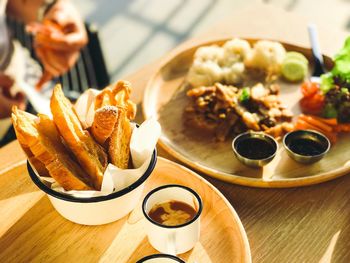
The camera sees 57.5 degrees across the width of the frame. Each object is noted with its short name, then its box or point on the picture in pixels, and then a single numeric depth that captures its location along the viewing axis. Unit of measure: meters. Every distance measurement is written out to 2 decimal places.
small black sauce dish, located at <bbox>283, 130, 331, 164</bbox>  0.39
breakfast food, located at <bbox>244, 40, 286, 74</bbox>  0.52
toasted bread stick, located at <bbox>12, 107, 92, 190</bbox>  0.29
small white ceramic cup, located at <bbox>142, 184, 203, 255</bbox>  0.30
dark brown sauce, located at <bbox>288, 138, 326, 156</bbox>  0.40
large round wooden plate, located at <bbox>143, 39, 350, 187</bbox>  0.38
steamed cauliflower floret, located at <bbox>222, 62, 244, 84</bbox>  0.52
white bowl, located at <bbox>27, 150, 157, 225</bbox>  0.30
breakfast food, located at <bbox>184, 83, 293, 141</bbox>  0.45
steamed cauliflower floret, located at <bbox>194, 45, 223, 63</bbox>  0.53
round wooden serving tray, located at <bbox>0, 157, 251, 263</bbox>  0.32
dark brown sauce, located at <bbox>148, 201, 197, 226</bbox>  0.31
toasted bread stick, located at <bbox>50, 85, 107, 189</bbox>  0.30
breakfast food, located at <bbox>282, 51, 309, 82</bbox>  0.51
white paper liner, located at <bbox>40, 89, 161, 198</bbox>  0.30
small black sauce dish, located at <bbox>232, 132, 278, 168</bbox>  0.39
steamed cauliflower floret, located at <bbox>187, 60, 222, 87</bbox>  0.51
